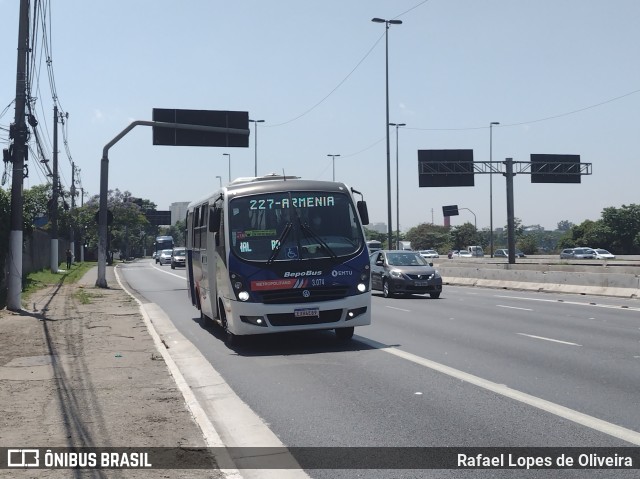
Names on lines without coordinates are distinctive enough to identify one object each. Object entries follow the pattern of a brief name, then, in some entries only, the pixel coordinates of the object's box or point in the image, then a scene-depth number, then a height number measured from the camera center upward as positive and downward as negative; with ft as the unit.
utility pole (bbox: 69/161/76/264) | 200.56 +13.84
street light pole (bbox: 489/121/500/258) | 209.81 +14.62
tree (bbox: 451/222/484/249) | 378.12 +3.67
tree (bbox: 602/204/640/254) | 268.41 +5.95
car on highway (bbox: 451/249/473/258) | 263.82 -4.07
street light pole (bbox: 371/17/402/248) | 141.52 +22.81
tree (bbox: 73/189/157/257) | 266.36 +9.13
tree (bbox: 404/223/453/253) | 406.70 +3.50
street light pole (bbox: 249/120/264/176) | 205.36 +23.06
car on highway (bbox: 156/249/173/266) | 243.19 -4.14
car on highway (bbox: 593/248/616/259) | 199.72 -3.35
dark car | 82.38 -3.50
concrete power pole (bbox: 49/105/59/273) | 148.66 +7.41
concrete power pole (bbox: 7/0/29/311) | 63.41 +7.26
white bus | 40.22 -0.74
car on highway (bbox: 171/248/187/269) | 201.98 -3.73
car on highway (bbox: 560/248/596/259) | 202.08 -3.01
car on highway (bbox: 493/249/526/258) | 249.96 -3.77
